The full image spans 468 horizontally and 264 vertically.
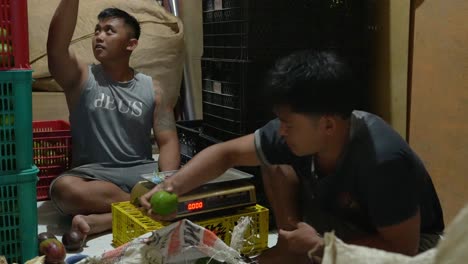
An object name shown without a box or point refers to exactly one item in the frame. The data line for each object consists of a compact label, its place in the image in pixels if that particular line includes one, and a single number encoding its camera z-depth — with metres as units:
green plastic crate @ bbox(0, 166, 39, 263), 1.38
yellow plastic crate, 1.50
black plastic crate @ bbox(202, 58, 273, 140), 1.89
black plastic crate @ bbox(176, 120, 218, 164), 2.13
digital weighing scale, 1.50
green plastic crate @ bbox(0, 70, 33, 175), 1.34
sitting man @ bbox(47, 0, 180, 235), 1.82
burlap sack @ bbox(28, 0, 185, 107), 2.53
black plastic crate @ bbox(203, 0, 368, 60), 1.88
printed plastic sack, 1.15
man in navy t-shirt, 1.09
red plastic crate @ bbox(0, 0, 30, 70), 1.31
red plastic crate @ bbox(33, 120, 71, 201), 2.00
